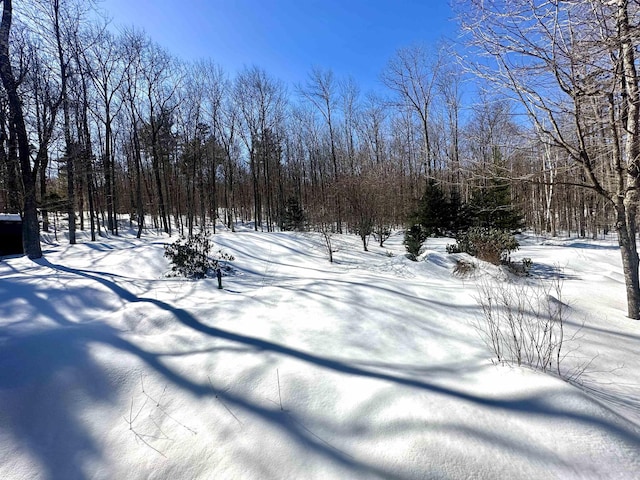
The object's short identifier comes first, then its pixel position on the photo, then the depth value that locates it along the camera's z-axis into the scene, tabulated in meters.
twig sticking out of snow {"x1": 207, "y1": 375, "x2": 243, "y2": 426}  2.11
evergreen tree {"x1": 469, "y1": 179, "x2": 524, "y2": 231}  16.59
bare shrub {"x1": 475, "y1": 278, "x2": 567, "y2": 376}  2.79
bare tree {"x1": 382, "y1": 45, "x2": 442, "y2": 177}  23.23
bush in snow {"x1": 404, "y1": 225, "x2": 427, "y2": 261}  11.03
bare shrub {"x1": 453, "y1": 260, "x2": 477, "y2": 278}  8.62
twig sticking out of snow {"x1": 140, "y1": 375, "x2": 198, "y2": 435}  2.06
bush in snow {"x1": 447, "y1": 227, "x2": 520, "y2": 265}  9.15
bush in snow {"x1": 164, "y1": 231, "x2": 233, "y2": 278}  7.38
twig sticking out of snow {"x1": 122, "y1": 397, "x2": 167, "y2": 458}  1.93
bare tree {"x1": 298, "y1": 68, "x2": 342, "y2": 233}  16.17
